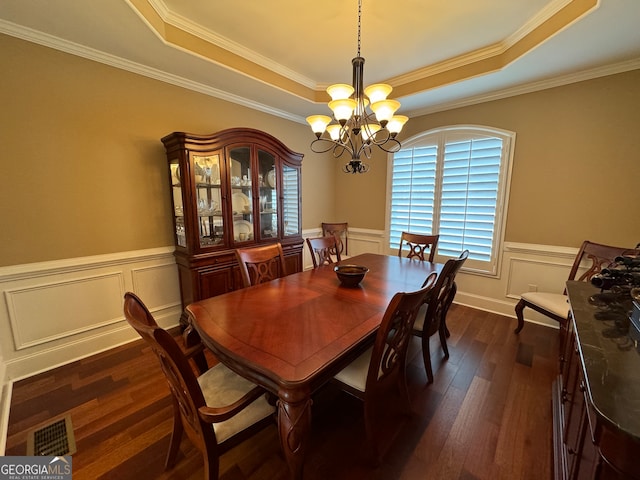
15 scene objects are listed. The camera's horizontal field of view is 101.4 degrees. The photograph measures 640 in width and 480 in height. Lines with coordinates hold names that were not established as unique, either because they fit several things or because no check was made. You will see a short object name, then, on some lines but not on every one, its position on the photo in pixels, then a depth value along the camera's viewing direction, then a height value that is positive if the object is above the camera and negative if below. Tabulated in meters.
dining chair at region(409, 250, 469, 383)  1.69 -0.81
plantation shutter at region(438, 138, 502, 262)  3.00 +0.07
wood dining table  0.97 -0.61
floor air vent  1.42 -1.34
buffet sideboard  0.65 -0.53
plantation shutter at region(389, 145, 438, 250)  3.43 +0.15
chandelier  1.70 +0.60
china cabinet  2.40 +0.03
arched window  2.98 +0.17
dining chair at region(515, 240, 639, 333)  2.22 -0.67
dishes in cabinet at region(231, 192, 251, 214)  2.81 -0.01
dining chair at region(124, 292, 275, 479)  0.89 -0.88
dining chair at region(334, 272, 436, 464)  1.14 -0.87
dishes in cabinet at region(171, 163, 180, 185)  2.45 +0.26
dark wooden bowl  1.81 -0.52
